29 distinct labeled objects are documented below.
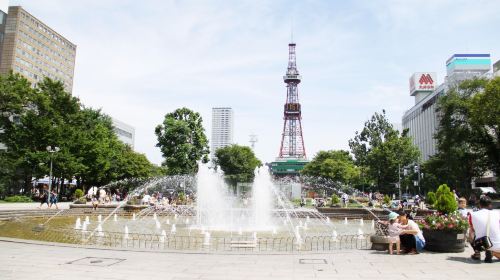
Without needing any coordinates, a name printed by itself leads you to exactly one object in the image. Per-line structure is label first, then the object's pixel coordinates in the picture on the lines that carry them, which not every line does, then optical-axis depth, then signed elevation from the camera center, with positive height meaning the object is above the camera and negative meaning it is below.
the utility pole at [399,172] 55.46 +3.23
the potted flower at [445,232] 10.77 -0.93
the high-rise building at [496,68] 66.88 +22.06
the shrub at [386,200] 37.26 -0.45
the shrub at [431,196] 27.04 +0.04
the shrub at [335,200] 37.59 -0.52
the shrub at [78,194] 40.84 -0.60
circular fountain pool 13.88 -1.76
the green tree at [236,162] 78.19 +5.79
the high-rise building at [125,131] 108.97 +16.11
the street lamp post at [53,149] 32.98 +3.22
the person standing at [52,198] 31.61 -0.84
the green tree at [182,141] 48.59 +5.92
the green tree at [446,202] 14.02 -0.18
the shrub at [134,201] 38.16 -1.10
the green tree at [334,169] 78.00 +5.01
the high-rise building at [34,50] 82.31 +30.42
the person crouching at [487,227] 9.18 -0.64
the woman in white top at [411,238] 10.65 -1.09
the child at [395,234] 10.58 -0.99
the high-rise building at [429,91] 91.19 +26.61
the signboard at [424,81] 120.88 +34.16
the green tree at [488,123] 35.31 +6.88
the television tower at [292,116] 119.81 +22.79
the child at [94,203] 28.68 -1.06
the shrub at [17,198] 36.41 -1.05
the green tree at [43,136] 37.78 +4.98
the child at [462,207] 12.26 -0.30
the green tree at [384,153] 56.25 +5.98
